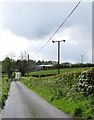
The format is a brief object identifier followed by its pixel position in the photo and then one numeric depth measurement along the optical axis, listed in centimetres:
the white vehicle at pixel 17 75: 7315
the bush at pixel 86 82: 1353
